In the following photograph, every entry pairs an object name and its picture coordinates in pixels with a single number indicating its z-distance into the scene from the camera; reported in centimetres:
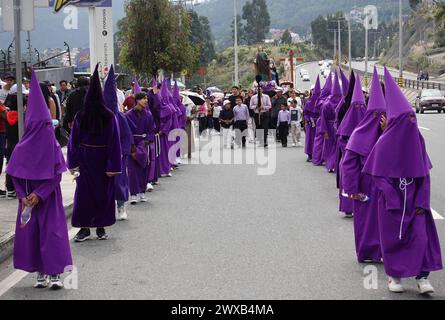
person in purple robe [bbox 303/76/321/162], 2005
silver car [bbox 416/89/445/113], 4825
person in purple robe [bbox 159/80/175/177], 1681
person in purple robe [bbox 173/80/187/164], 1949
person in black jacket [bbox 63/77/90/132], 1120
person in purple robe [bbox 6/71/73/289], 770
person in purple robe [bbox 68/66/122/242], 977
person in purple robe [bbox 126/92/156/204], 1297
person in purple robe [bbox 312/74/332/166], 1836
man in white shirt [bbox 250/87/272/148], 2619
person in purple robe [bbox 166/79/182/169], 1790
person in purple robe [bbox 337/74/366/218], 1005
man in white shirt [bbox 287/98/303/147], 2561
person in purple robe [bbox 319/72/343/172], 1659
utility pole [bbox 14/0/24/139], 1008
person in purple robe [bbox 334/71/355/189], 1162
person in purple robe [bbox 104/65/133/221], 1089
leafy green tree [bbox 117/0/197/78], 3631
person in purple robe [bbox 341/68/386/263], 816
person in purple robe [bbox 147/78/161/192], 1459
